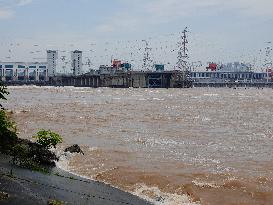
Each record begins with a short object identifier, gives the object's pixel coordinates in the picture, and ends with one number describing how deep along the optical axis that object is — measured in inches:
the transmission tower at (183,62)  7347.0
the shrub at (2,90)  467.8
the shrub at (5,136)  506.3
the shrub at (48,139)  574.2
